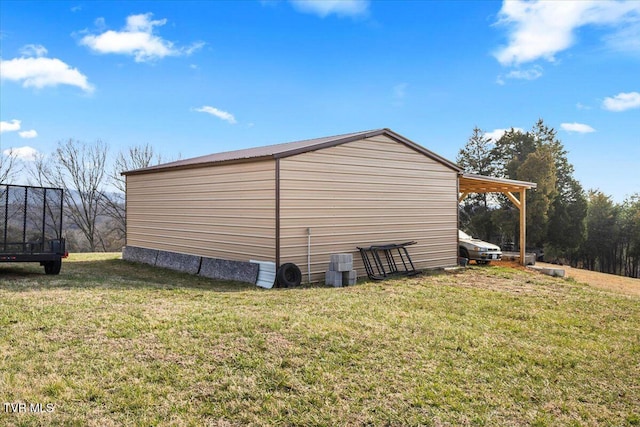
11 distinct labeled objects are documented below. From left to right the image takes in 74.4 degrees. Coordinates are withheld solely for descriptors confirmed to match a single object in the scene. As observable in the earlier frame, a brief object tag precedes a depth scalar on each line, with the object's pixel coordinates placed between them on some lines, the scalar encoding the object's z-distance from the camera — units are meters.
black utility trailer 8.66
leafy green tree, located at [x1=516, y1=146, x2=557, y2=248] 25.17
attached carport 13.84
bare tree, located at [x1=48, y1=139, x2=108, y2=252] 27.55
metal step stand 10.16
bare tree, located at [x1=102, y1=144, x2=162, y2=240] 27.77
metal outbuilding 9.03
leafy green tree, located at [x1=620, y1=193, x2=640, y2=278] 29.39
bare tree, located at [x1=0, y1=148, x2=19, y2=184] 24.59
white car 13.76
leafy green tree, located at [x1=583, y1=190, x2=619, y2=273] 31.39
